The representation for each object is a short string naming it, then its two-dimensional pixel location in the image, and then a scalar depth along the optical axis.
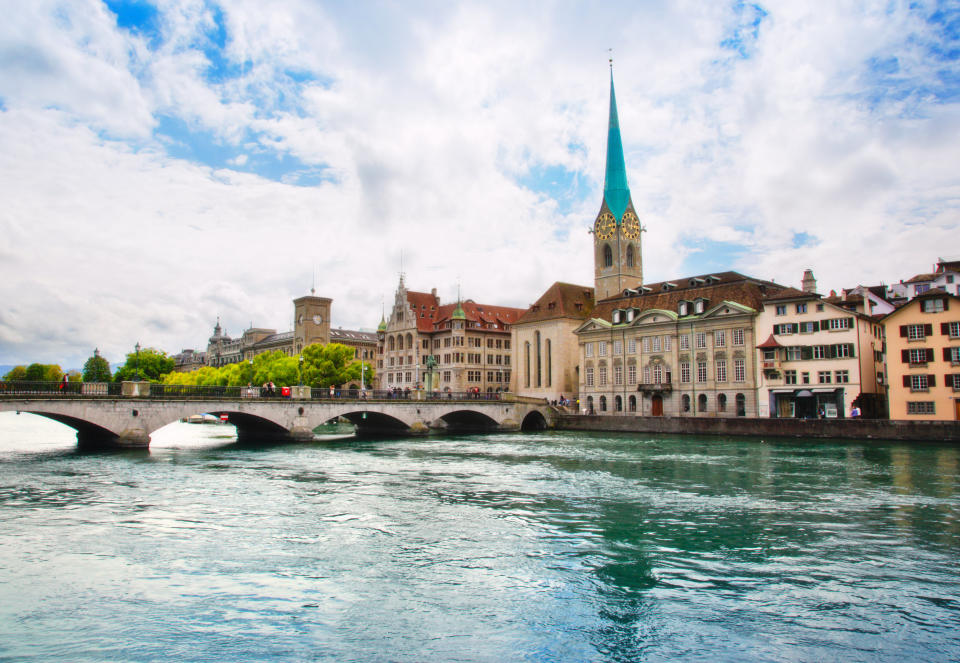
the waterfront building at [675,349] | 65.00
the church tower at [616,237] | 94.44
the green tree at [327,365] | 92.06
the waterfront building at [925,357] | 48.88
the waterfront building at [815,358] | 55.78
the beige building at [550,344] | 85.94
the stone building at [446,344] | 100.31
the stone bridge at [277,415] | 38.01
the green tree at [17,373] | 149.88
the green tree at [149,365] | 123.75
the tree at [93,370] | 138.88
